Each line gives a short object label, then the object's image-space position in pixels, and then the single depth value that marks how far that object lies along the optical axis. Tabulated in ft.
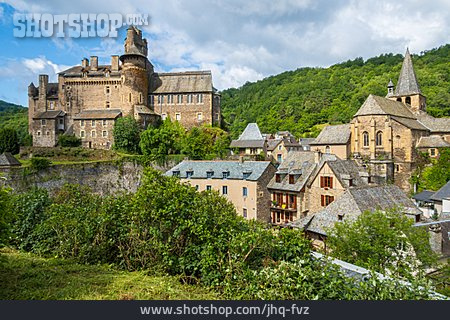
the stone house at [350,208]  65.41
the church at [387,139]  134.92
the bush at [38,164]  107.14
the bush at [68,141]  155.43
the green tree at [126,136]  150.20
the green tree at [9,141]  152.66
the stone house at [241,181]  98.68
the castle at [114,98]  162.81
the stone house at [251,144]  160.76
